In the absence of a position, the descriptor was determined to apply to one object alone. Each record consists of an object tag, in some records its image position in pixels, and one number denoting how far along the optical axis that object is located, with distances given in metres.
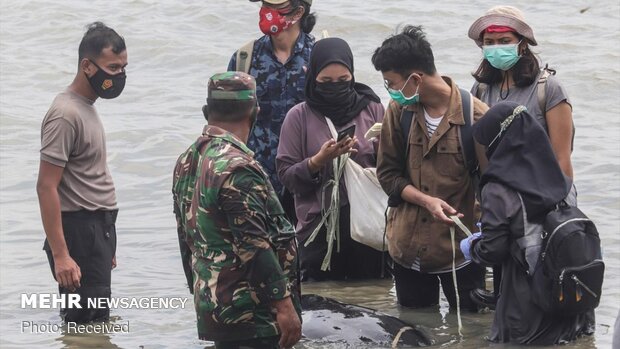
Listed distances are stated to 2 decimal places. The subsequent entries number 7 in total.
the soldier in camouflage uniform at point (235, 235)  10.45
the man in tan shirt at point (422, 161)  13.52
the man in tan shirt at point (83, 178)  13.70
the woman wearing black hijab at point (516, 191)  12.24
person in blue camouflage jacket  16.45
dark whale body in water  13.80
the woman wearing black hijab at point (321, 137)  15.53
